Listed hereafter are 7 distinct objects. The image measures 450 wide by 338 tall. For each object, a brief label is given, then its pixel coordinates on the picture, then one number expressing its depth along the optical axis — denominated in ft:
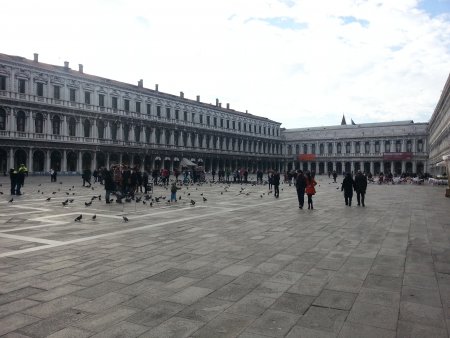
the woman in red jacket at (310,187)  46.37
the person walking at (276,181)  65.05
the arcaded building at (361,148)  249.55
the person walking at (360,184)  51.29
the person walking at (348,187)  51.49
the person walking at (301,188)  47.65
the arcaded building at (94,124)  130.82
